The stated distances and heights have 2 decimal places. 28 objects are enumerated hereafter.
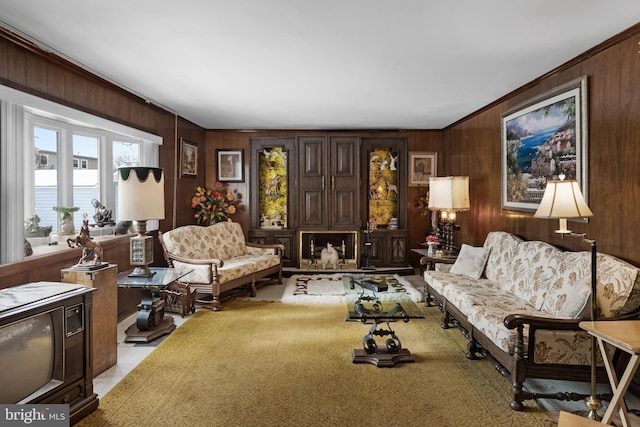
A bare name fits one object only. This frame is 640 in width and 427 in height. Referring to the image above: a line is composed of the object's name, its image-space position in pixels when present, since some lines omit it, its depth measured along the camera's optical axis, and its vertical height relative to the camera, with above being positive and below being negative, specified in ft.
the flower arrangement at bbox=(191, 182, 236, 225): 21.53 +0.12
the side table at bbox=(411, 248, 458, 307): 16.22 -2.09
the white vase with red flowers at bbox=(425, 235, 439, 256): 17.40 -1.56
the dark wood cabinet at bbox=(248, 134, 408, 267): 22.59 +0.91
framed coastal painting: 11.03 +1.93
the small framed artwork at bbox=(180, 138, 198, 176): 19.95 +2.51
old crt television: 6.75 -2.42
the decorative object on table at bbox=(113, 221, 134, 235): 15.03 -0.71
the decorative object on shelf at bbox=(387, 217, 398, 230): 23.09 -0.91
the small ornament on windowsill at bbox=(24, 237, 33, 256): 10.22 -1.00
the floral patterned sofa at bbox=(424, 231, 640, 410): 8.61 -2.52
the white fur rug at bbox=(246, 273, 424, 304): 17.08 -3.68
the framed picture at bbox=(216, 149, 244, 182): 23.25 +2.37
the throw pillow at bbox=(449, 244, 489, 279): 14.80 -1.98
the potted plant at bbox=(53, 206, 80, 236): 12.64 -0.35
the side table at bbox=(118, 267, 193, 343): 11.81 -3.17
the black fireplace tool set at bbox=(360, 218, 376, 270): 22.57 -2.21
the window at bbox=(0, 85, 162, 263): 9.61 +1.52
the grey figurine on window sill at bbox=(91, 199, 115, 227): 14.08 -0.22
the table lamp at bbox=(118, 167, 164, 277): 12.12 +0.16
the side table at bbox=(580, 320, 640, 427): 6.56 -2.18
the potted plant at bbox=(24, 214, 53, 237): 11.46 -0.54
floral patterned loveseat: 15.80 -2.15
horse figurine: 10.19 -0.89
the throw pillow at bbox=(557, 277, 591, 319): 8.73 -2.05
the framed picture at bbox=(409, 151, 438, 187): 23.26 +2.28
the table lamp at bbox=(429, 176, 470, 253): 17.22 +0.56
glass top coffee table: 10.88 -2.86
